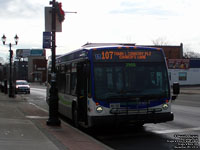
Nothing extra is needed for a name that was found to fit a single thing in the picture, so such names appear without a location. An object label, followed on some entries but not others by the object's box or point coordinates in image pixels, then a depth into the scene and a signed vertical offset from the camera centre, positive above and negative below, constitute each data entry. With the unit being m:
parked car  42.69 -1.66
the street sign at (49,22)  12.75 +1.95
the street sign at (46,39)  12.78 +1.32
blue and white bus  10.29 -0.36
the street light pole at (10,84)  31.89 -0.86
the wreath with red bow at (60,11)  12.56 +2.32
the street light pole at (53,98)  12.49 -0.85
